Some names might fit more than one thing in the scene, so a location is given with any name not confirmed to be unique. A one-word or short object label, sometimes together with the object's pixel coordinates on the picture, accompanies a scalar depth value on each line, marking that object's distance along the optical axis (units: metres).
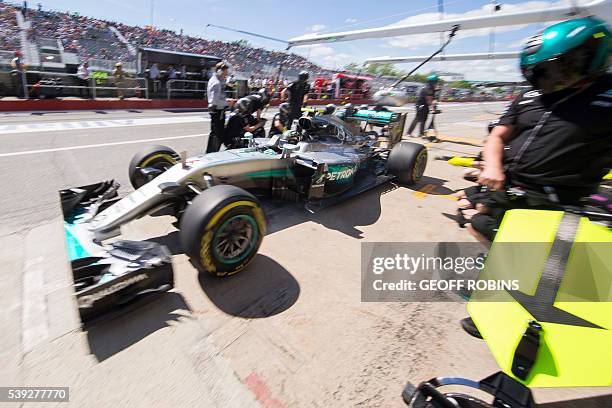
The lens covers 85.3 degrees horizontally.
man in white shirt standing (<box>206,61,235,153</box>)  5.92
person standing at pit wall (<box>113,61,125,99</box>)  13.17
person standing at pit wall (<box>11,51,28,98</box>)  10.80
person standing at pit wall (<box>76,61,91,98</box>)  12.60
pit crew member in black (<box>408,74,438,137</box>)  10.28
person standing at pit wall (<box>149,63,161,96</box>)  14.25
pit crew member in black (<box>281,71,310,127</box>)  6.55
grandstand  15.38
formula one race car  2.31
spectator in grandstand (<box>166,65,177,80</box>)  15.02
